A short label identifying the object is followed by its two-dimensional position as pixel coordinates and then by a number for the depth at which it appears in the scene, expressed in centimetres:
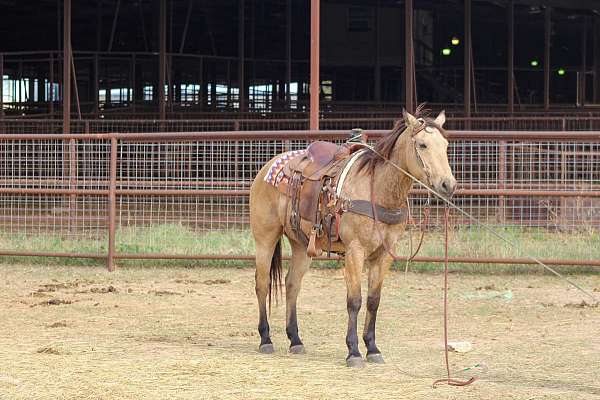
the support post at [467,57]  2025
